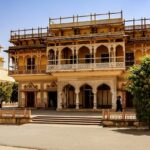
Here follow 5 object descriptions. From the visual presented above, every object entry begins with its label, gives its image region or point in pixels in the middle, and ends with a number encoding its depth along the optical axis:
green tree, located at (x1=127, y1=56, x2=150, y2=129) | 19.64
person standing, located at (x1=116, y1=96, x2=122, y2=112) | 27.73
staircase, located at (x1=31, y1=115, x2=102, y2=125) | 23.09
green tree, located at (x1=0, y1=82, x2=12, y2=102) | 38.37
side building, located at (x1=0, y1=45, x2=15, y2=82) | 55.09
